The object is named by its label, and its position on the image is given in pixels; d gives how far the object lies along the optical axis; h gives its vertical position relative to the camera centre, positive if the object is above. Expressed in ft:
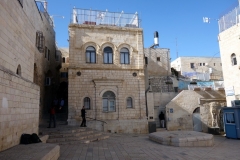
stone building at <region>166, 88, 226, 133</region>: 60.29 -0.45
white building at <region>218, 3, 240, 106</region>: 51.37 +13.46
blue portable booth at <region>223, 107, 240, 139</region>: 36.91 -3.64
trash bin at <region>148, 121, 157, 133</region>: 54.80 -6.20
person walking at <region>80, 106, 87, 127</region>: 45.90 -2.69
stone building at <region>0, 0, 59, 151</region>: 18.62 +3.27
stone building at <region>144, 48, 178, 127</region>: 61.57 +7.41
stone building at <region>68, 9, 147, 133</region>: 51.52 +8.68
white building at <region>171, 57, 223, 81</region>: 110.93 +21.49
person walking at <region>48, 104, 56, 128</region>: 39.11 -0.87
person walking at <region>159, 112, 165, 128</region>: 61.36 -4.57
